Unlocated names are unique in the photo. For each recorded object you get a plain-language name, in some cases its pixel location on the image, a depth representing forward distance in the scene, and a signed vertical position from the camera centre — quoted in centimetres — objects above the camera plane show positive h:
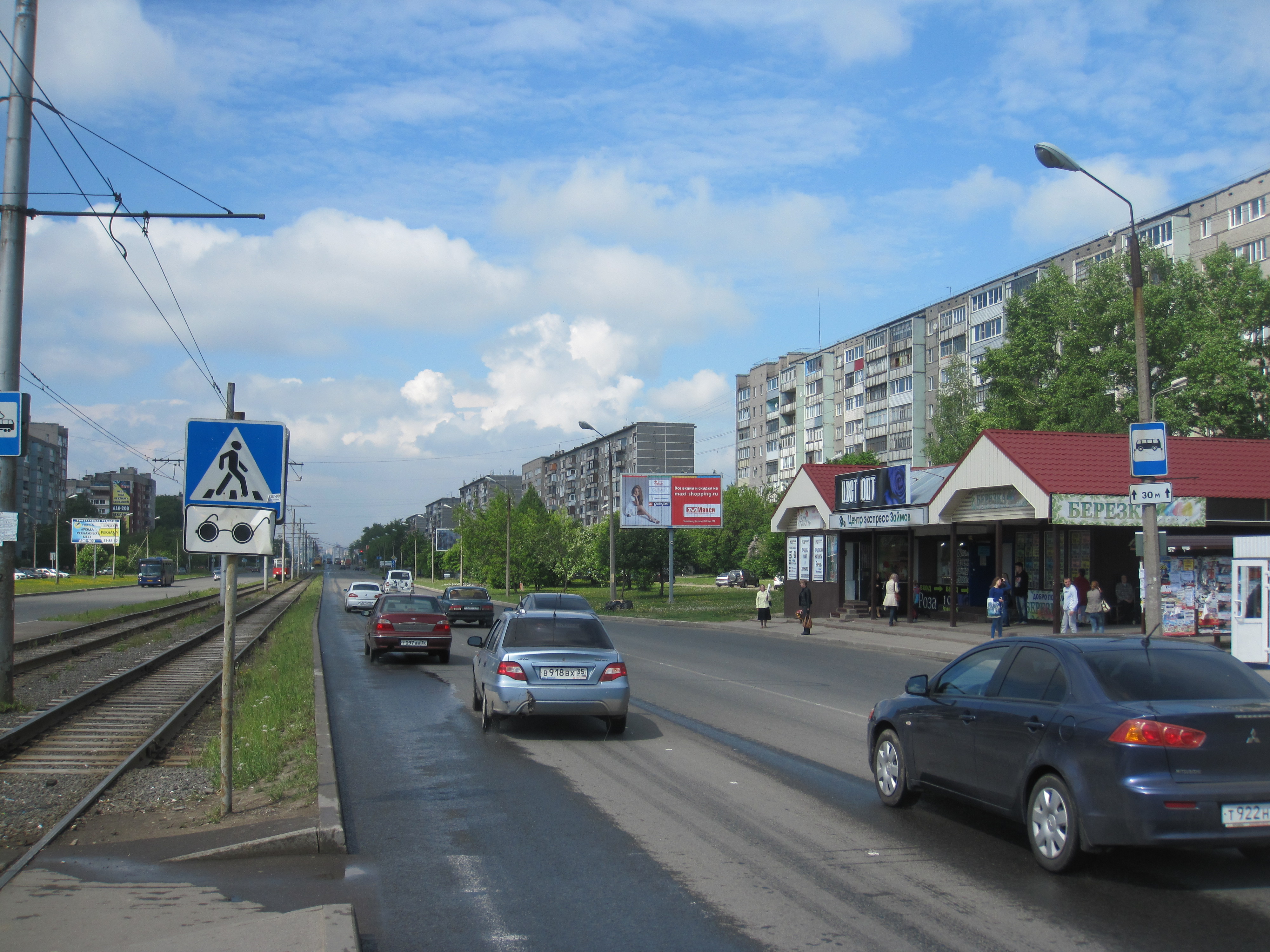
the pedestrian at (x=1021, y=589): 3256 -128
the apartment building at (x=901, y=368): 5888 +1596
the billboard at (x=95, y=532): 8994 +85
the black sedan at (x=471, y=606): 3800 -223
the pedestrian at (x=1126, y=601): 2978 -151
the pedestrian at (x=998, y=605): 2706 -147
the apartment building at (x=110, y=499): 16062 +800
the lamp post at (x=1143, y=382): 1559 +263
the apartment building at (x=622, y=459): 14088 +1178
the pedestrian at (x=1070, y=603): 2612 -136
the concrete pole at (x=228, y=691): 756 -109
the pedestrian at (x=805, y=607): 3428 -202
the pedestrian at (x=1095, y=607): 2528 -140
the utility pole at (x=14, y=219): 1278 +393
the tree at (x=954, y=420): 6078 +752
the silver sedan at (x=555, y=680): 1162 -149
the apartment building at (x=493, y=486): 17550 +1041
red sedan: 2233 -184
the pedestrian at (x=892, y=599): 3412 -168
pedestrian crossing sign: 765 +58
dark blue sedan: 576 -115
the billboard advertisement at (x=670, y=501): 5547 +232
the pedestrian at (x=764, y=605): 3712 -209
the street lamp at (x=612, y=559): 4800 -69
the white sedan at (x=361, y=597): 4838 -244
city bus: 8575 -236
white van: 5344 -213
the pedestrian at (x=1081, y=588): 2852 -110
